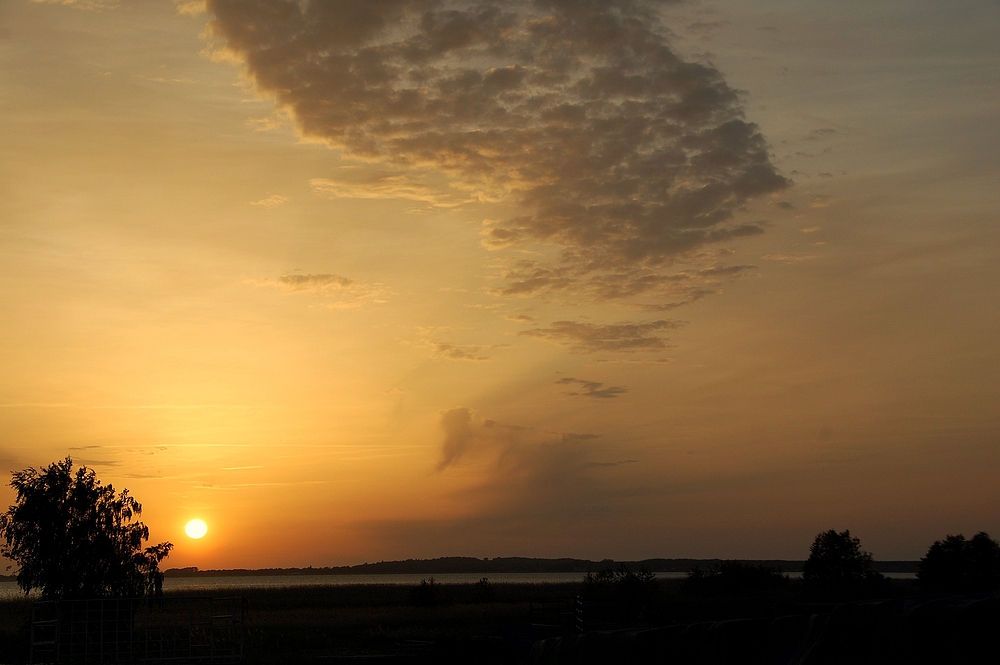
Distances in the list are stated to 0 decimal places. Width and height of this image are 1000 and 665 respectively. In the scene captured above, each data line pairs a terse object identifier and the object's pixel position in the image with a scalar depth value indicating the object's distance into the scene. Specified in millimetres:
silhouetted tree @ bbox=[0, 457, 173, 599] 36438
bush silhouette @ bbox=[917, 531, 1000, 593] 52062
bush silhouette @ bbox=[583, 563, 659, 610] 55125
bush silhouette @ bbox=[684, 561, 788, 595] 58125
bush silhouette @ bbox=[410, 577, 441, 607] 61156
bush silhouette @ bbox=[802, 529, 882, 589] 57594
